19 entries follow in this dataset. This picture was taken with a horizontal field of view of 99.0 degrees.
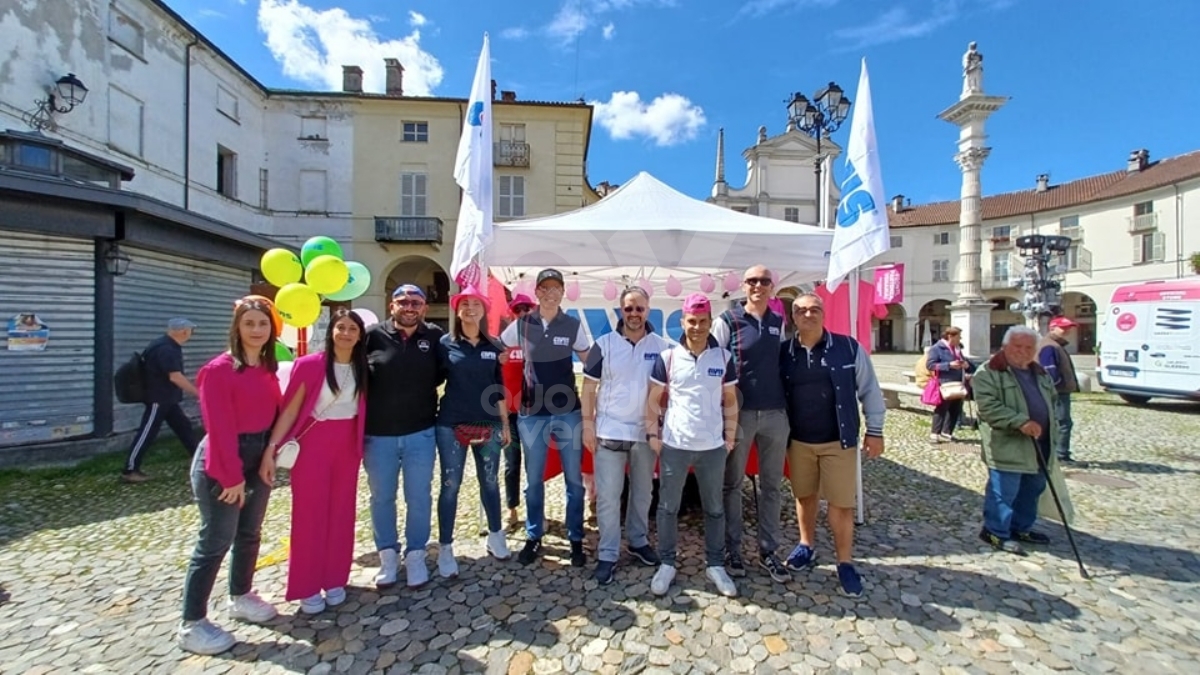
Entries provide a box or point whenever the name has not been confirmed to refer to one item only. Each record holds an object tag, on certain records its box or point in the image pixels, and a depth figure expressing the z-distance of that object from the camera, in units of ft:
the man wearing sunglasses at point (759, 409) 10.84
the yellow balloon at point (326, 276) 12.76
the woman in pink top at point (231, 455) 8.25
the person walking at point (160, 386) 18.03
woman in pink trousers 9.32
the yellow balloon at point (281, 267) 13.23
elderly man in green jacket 12.17
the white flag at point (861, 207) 12.79
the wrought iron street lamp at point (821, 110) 29.30
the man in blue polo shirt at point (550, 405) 11.43
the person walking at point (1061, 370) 19.86
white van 31.83
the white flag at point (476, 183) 13.50
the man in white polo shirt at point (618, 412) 10.57
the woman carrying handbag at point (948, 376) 24.71
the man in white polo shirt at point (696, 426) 10.05
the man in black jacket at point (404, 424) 10.11
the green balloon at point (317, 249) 14.43
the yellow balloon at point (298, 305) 11.96
